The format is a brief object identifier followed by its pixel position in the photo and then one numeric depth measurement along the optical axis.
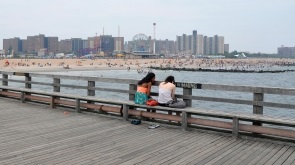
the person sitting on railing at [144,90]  8.80
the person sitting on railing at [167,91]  8.54
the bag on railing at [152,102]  8.72
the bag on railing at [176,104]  8.26
